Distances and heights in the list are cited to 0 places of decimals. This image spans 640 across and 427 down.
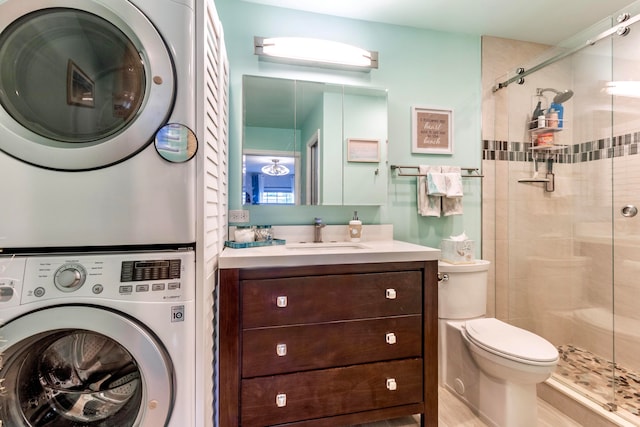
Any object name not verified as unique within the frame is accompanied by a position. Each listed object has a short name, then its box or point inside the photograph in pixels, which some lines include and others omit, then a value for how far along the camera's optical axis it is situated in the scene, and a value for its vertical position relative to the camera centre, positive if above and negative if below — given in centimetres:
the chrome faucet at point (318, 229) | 183 -11
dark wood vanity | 122 -60
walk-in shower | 175 +4
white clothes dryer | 89 +30
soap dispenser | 185 -11
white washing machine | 86 -41
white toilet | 135 -72
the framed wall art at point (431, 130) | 205 +60
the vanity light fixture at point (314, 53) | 178 +104
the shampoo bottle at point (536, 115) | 207 +72
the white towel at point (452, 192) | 200 +15
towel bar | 200 +30
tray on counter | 155 -18
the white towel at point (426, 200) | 202 +9
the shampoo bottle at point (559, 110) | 204 +74
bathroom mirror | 179 +46
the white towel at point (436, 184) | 198 +20
